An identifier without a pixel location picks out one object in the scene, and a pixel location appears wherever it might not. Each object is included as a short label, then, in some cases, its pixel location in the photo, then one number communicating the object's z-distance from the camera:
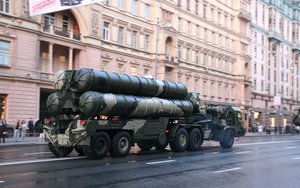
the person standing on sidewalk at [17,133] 30.52
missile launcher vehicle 16.73
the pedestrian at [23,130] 31.03
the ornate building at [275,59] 81.12
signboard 22.58
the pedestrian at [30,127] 35.22
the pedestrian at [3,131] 28.28
